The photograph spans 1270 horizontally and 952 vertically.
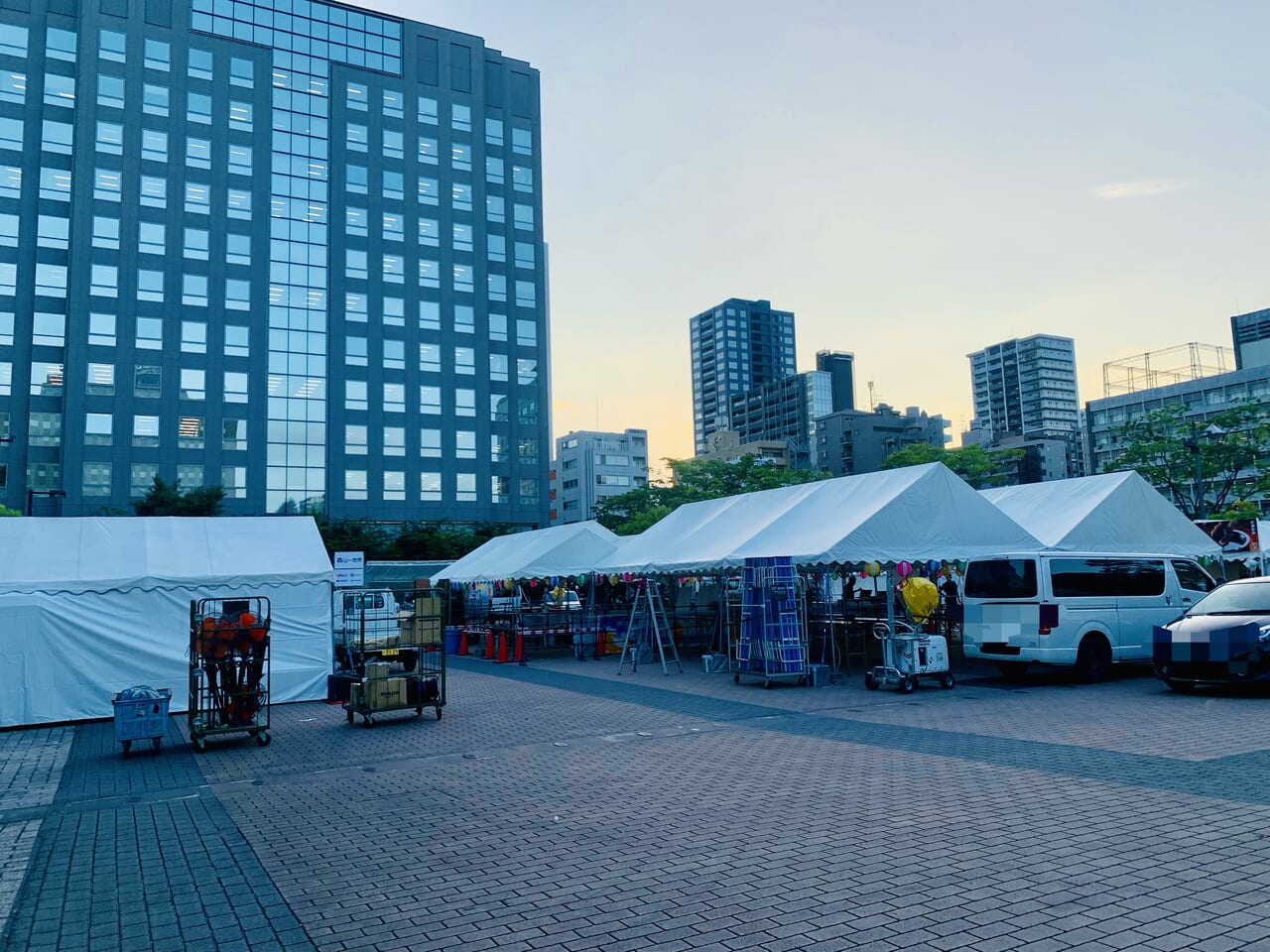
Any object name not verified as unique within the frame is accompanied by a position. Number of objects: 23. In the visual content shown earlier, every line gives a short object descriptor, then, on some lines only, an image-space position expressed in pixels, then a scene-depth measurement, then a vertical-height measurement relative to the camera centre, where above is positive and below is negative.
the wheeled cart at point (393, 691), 13.94 -1.58
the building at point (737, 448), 142.50 +20.06
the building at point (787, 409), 165.94 +30.77
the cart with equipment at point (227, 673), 12.12 -1.08
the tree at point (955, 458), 58.19 +7.09
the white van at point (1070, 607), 15.55 -0.73
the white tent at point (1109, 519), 19.53 +0.99
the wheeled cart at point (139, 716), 11.59 -1.52
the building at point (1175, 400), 107.06 +20.11
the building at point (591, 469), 134.88 +16.27
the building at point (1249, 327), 144.25 +36.81
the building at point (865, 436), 133.12 +19.56
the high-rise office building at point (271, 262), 56.28 +21.66
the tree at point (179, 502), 50.38 +4.99
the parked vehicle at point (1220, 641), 13.45 -1.18
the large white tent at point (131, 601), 14.75 -0.10
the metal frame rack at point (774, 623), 16.66 -0.87
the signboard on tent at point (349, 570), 22.05 +0.43
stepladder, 20.86 -1.30
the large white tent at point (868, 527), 16.81 +0.88
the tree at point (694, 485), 58.94 +6.07
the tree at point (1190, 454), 39.75 +4.91
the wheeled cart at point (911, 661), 15.82 -1.56
